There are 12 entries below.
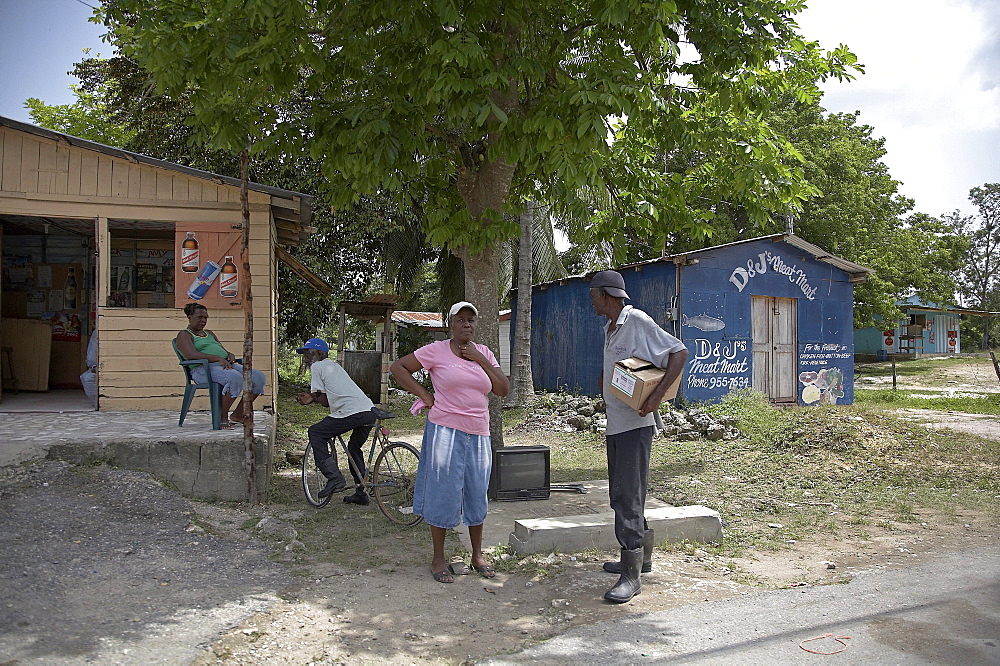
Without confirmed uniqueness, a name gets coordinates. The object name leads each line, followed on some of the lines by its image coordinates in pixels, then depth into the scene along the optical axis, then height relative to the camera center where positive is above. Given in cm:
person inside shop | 895 -43
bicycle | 646 -121
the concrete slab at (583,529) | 538 -140
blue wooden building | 1345 +52
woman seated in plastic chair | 728 -14
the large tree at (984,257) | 4931 +582
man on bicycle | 662 -66
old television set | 711 -126
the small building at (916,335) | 3541 +46
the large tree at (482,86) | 581 +224
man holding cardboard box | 435 -31
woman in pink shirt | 477 -56
